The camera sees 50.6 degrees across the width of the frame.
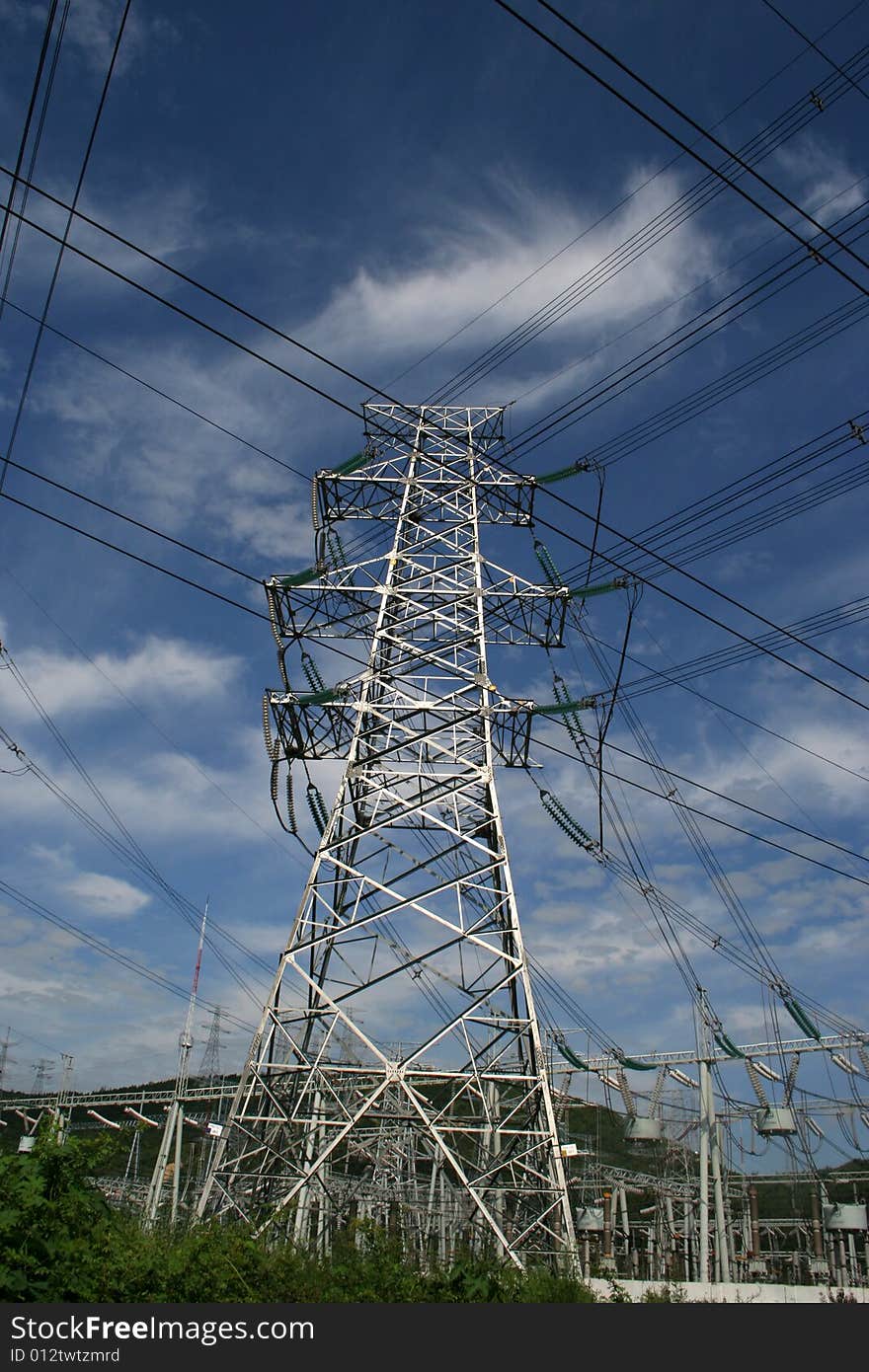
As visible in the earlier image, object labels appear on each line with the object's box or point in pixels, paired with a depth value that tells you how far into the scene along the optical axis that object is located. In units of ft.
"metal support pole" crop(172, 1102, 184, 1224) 160.39
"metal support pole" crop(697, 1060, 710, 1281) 109.28
